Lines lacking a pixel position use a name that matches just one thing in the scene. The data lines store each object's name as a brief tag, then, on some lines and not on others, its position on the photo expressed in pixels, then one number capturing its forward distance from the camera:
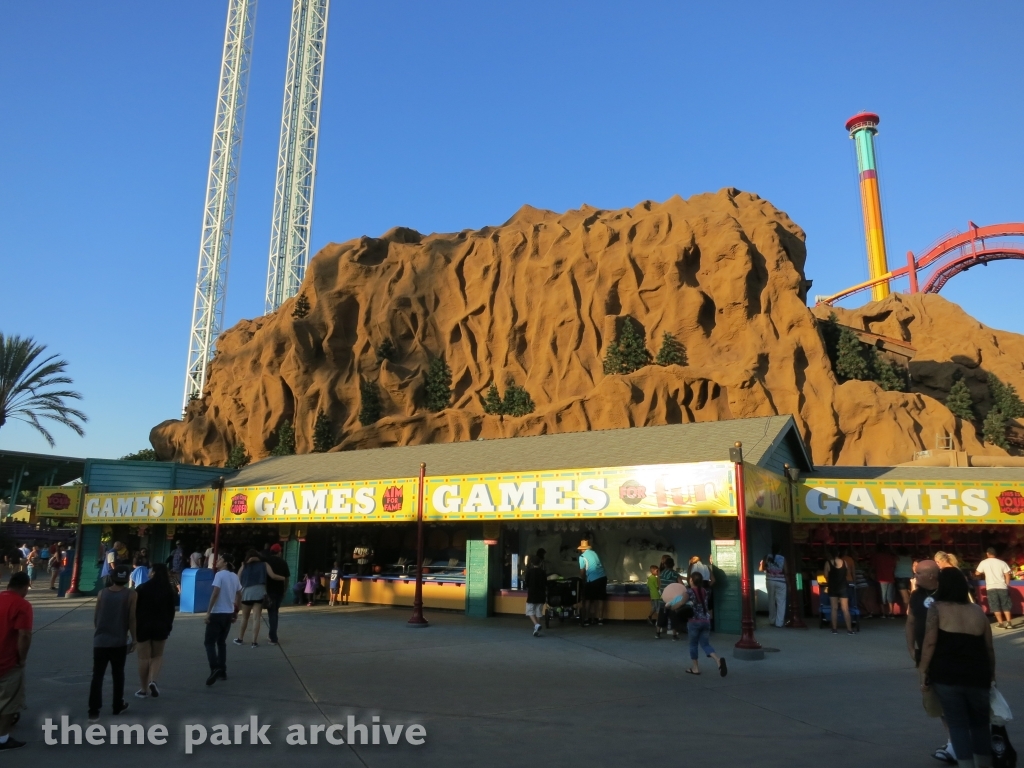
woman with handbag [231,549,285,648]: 13.56
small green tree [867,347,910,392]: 47.91
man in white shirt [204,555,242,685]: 10.20
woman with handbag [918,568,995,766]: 5.47
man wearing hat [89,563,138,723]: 8.29
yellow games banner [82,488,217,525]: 23.59
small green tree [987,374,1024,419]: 50.62
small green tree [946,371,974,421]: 51.12
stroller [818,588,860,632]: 16.58
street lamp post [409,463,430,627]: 16.97
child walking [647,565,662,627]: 16.95
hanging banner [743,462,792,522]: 14.67
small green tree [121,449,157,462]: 66.94
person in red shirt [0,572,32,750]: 6.88
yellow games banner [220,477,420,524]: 19.11
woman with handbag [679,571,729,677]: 10.70
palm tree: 33.47
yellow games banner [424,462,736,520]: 15.02
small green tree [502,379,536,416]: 51.38
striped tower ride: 83.12
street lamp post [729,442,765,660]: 12.34
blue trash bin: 19.95
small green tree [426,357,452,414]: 55.44
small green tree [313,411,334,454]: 54.00
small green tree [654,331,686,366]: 48.81
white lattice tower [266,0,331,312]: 81.81
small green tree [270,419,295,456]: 55.28
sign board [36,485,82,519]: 28.33
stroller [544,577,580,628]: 17.73
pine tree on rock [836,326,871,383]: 47.22
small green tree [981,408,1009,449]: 47.69
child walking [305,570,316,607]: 22.56
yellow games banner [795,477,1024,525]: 18.27
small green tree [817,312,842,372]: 49.75
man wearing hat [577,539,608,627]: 16.75
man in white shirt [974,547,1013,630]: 15.56
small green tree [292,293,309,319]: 60.19
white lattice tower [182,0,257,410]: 79.12
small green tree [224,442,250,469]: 57.22
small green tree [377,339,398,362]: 58.14
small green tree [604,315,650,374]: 49.91
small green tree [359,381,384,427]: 54.22
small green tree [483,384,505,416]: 51.94
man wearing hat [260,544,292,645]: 13.66
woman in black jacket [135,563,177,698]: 8.90
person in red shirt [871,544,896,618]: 19.48
